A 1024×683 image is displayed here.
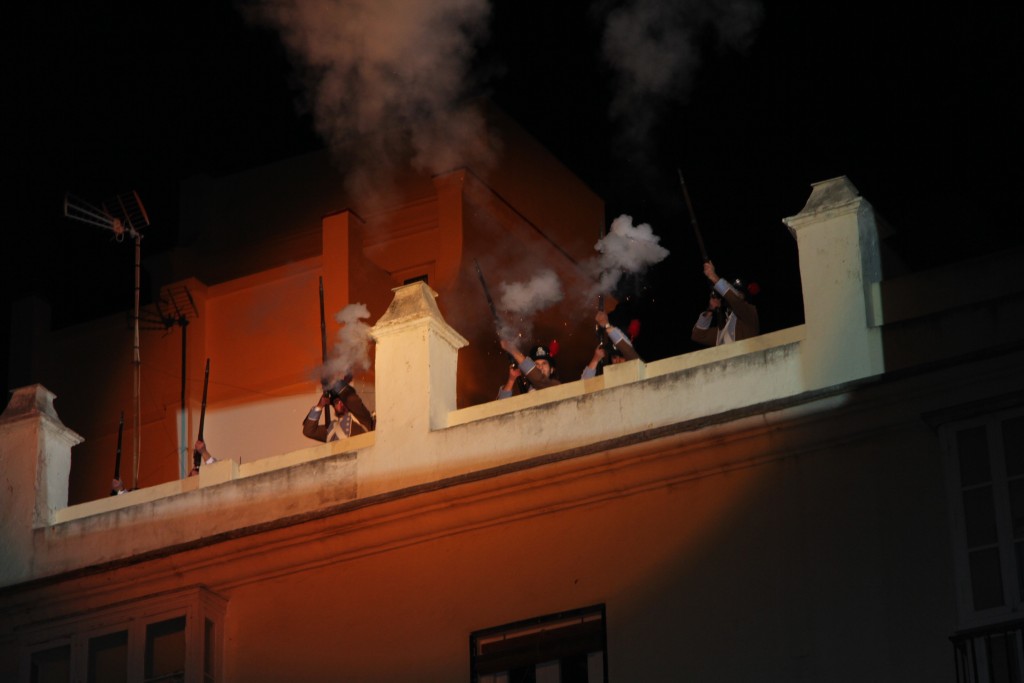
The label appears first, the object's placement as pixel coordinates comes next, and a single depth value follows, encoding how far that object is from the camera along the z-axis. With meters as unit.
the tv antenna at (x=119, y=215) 28.72
